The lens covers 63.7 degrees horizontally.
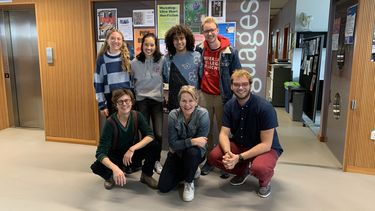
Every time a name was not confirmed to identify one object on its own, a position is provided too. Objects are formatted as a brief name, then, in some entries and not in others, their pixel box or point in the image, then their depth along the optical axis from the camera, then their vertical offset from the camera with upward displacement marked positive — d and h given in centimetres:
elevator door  429 -12
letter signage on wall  314 +28
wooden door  278 -36
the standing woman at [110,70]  288 -9
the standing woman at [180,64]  276 -3
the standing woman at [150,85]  291 -23
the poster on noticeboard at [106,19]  353 +49
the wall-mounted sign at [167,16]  333 +49
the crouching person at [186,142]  248 -67
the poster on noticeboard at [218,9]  320 +55
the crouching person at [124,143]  252 -71
